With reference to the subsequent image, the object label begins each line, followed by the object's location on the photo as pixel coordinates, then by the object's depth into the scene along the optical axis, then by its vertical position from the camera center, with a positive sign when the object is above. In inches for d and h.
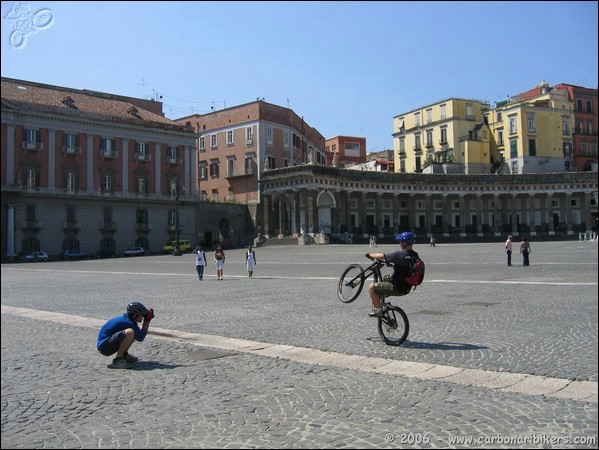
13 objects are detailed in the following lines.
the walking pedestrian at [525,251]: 941.2 -25.2
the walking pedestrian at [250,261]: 885.2 -30.9
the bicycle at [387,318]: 323.0 -46.6
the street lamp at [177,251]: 1827.3 -24.4
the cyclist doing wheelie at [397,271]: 299.6 -17.9
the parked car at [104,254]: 2042.3 -32.2
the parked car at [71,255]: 1870.1 -30.7
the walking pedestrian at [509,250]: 948.9 -23.1
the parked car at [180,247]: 2128.4 -12.2
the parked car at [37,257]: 1703.0 -32.0
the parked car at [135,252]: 2054.6 -27.3
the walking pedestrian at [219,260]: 872.9 -27.2
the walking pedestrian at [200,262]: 862.5 -29.4
